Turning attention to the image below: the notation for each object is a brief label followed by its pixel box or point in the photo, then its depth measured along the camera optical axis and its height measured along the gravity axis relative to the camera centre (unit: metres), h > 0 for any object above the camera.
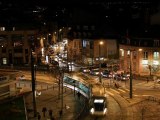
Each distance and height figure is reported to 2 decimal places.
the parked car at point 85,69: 88.94 -3.81
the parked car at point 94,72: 85.60 -4.25
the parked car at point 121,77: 77.44 -5.03
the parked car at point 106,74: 81.55 -4.55
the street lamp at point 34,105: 50.31 -7.11
